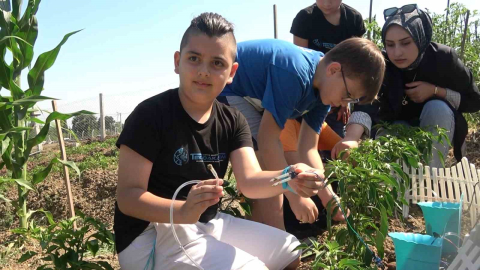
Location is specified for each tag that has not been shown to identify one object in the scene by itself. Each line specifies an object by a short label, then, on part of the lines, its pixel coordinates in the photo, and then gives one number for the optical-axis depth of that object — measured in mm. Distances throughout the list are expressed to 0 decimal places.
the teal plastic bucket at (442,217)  2025
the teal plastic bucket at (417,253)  1750
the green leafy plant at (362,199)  1806
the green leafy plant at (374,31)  5719
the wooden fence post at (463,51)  6342
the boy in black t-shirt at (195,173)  1635
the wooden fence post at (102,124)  14383
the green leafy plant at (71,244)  1744
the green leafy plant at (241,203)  2270
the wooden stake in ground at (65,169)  2960
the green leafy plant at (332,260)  1508
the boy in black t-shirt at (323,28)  3570
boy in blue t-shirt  2258
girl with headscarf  3240
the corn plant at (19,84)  2762
